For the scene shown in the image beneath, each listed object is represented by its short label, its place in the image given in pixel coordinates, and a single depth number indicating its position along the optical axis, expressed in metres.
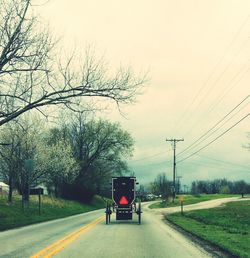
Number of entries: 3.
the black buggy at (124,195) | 28.38
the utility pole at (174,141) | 79.39
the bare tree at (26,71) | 22.92
